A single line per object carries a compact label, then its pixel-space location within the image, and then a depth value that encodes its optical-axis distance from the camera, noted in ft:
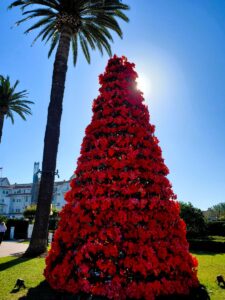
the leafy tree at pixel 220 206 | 414.41
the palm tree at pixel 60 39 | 44.16
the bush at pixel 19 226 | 103.36
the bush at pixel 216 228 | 112.37
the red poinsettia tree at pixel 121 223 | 17.92
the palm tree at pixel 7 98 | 95.50
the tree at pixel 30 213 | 124.95
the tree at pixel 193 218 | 98.94
